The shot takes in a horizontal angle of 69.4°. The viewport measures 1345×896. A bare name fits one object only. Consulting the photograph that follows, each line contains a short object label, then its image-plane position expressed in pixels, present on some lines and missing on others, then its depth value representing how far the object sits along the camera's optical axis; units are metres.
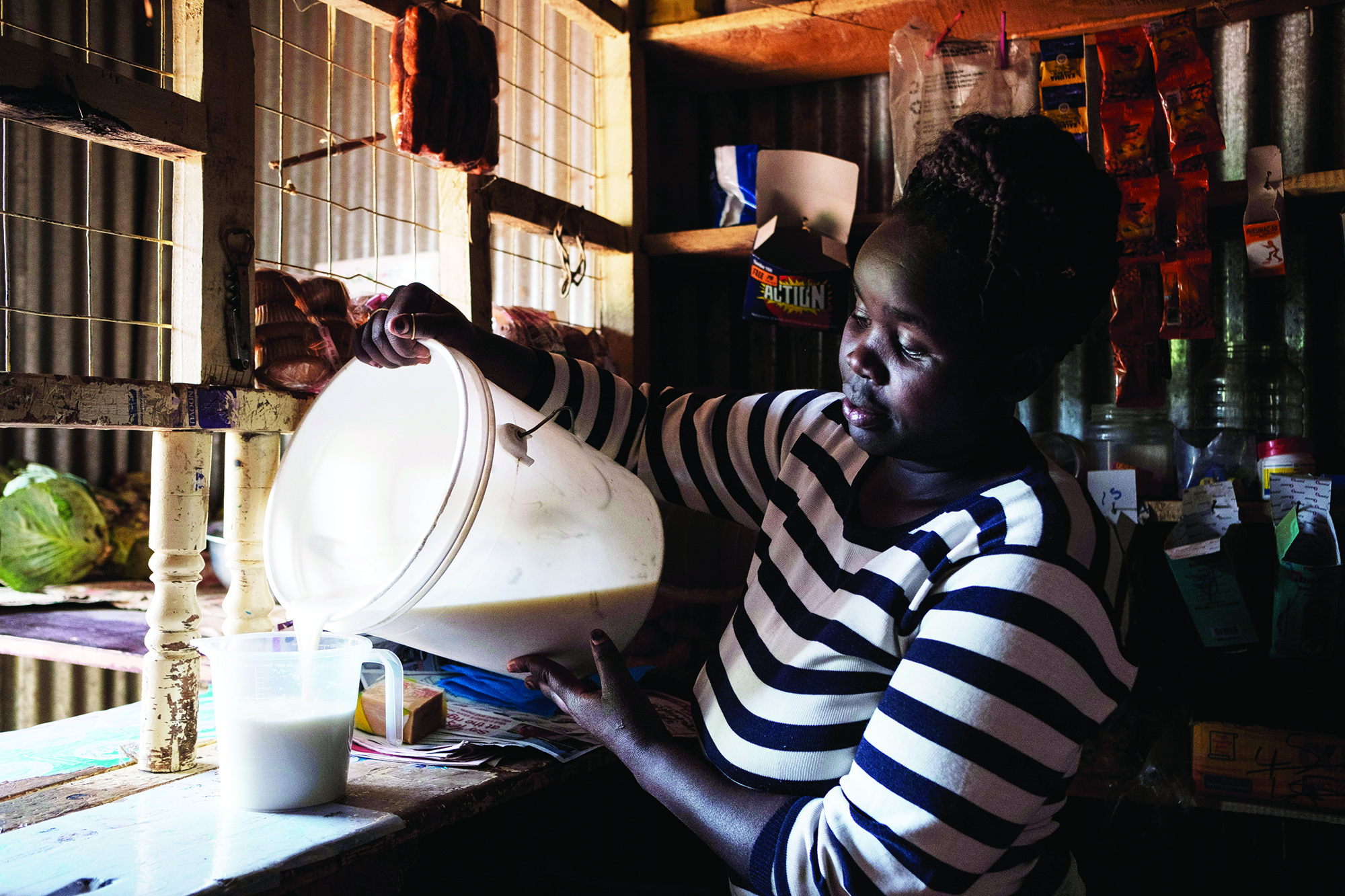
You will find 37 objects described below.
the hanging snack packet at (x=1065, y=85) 1.75
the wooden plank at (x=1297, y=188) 1.63
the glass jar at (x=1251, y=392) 1.81
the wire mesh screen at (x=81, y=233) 3.50
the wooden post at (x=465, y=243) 1.67
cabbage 2.70
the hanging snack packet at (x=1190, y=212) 1.70
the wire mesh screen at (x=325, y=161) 3.95
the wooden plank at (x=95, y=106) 1.01
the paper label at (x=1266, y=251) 1.66
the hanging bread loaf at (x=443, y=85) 1.48
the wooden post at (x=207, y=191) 1.23
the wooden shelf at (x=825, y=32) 1.85
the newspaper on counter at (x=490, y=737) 1.28
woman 0.82
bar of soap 1.32
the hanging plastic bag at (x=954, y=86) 1.78
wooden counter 0.91
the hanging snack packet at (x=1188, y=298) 1.70
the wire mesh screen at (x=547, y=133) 2.19
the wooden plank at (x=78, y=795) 1.07
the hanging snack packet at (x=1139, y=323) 1.72
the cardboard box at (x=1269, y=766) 1.65
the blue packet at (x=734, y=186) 2.03
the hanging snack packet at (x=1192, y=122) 1.69
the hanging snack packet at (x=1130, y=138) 1.72
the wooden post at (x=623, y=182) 2.09
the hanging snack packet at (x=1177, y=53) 1.70
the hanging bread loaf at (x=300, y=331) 1.38
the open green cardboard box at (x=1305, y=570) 1.58
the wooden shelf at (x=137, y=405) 1.04
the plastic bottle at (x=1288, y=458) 1.62
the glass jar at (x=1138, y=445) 1.79
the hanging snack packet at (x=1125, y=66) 1.73
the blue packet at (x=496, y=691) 1.51
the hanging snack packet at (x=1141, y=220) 1.70
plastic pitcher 1.06
